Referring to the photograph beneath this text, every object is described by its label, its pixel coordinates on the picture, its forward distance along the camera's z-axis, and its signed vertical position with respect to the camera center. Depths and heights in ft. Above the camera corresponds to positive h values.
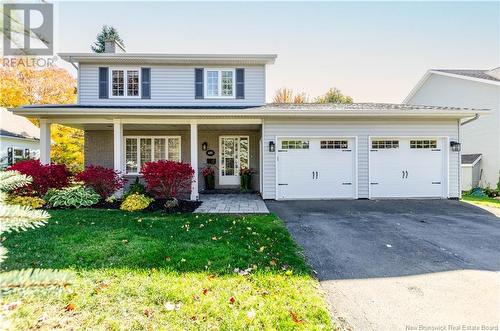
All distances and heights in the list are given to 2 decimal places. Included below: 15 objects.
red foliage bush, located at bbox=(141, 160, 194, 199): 26.99 -1.22
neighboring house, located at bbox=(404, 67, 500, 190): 43.39 +8.02
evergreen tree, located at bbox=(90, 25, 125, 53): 87.76 +43.08
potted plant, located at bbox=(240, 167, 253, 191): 39.42 -2.11
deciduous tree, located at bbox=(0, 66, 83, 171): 49.75 +16.15
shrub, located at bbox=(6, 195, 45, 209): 24.34 -3.38
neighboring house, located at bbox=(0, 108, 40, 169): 54.39 +5.90
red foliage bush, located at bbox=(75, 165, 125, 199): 28.09 -1.63
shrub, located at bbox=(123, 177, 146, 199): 28.37 -2.71
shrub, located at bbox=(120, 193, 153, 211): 25.29 -3.70
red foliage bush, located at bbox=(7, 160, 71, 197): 26.32 -1.18
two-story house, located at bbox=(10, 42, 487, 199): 30.55 +3.64
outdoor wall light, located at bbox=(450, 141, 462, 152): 31.81 +2.30
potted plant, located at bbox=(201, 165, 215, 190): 39.68 -1.97
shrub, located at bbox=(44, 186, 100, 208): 25.79 -3.28
